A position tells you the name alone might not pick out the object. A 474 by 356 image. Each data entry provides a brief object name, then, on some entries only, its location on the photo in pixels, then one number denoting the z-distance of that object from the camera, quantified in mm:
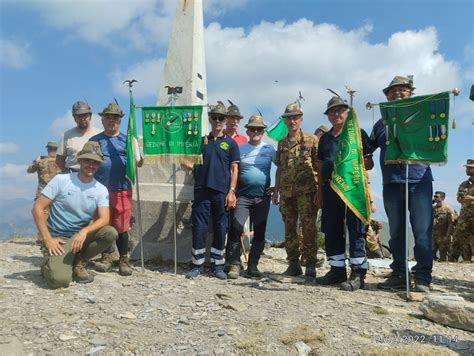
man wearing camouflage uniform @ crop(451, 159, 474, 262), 9520
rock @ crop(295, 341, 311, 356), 3235
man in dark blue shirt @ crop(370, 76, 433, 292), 4961
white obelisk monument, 6891
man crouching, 4966
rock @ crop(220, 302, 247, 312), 4234
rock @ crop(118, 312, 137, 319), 4008
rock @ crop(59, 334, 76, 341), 3469
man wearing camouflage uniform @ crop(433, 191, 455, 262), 12234
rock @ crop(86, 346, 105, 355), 3241
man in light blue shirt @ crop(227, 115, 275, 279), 6012
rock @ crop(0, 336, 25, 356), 3227
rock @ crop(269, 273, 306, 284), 5680
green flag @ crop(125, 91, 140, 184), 5777
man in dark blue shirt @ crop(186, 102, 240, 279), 5785
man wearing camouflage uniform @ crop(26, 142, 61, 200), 9461
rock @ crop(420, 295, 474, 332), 3770
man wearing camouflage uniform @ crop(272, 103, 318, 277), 5750
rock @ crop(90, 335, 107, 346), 3398
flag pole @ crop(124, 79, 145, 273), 6073
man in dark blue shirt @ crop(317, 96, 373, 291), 5164
